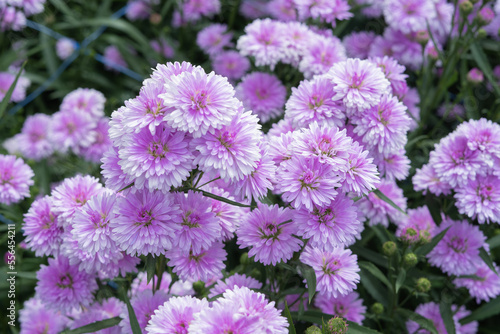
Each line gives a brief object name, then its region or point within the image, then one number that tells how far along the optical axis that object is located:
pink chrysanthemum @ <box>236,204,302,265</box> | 0.53
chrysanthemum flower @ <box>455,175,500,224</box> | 0.58
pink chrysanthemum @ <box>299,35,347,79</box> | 0.64
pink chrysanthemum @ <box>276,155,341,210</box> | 0.51
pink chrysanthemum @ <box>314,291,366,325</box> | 0.59
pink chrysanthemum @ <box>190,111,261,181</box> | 0.49
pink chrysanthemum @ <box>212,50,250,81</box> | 0.78
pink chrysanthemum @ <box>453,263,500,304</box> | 0.62
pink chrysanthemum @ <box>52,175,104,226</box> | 0.55
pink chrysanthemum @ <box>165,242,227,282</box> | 0.53
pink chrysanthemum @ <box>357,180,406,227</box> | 0.61
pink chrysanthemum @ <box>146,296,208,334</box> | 0.50
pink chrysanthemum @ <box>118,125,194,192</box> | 0.49
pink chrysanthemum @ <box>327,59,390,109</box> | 0.54
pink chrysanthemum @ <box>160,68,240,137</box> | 0.49
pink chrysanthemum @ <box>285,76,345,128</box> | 0.55
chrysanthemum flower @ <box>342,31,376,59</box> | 0.80
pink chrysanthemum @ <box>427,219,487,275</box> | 0.60
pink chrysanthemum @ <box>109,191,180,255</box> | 0.50
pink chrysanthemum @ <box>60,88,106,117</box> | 0.71
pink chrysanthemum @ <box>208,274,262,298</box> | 0.55
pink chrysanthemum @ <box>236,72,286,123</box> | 0.66
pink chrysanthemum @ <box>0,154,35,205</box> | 0.61
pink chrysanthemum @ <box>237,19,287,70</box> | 0.64
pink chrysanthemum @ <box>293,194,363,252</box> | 0.51
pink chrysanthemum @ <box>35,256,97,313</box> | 0.57
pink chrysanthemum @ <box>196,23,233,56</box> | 0.81
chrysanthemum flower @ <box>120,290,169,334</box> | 0.54
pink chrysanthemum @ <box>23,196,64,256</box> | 0.56
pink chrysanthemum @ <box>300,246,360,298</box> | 0.54
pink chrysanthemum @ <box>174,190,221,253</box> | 0.52
